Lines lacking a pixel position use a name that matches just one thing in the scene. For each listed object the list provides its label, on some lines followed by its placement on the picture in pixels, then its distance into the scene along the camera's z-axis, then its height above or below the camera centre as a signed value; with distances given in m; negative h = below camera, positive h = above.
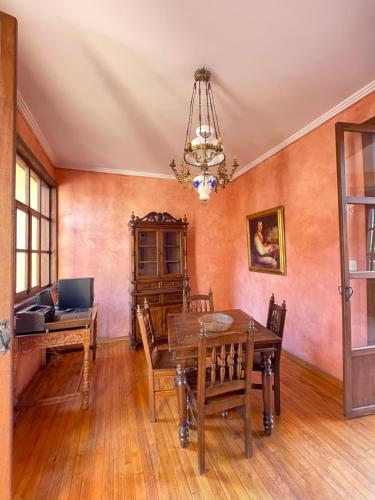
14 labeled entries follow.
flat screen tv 3.09 -0.46
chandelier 1.98 +0.92
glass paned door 2.03 -0.05
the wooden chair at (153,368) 2.00 -0.97
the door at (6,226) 1.09 +0.16
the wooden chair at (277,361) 2.04 -0.94
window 2.65 +0.37
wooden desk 2.03 -0.72
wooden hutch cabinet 3.67 -0.14
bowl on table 1.92 -0.56
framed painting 3.25 +0.23
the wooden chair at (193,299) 2.95 -0.54
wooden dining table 1.70 -0.74
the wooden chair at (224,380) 1.49 -0.85
